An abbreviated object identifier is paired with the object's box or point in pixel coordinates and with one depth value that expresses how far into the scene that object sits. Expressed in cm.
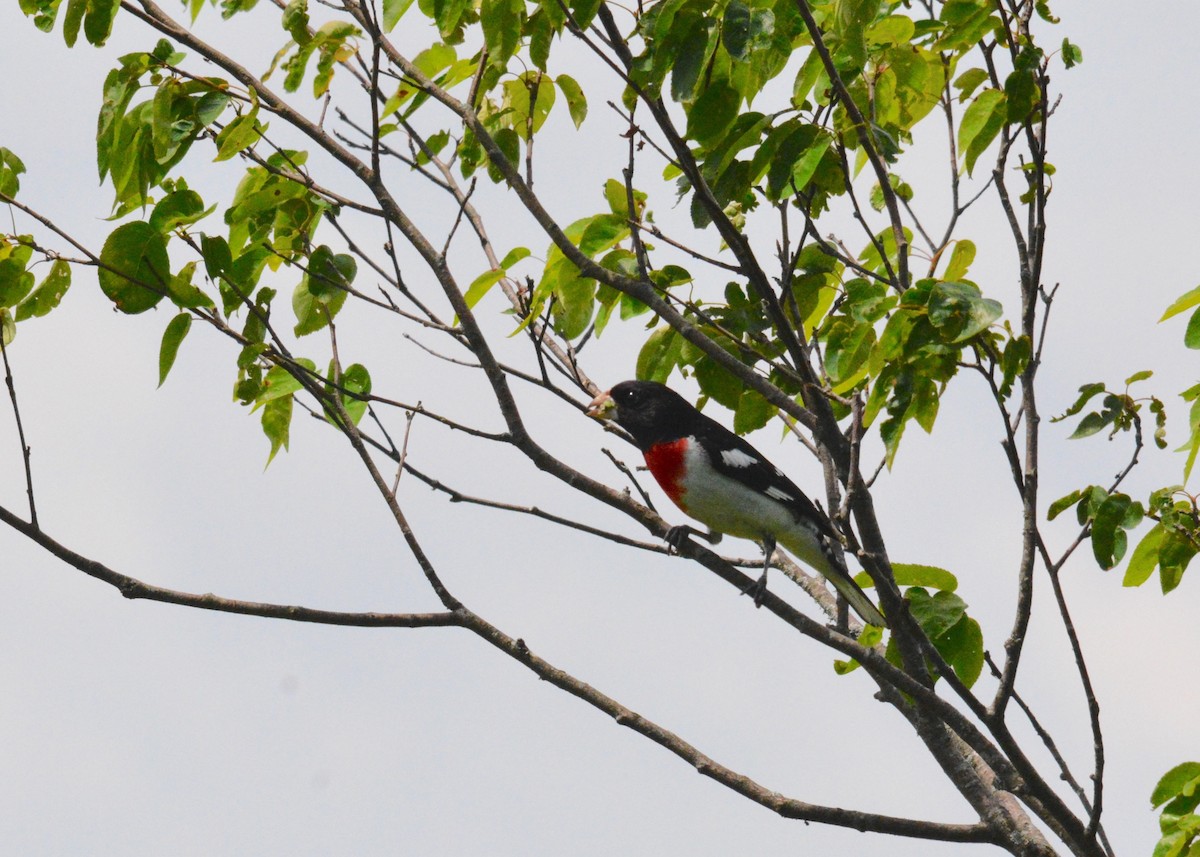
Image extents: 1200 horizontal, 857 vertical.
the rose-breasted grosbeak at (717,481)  1062
